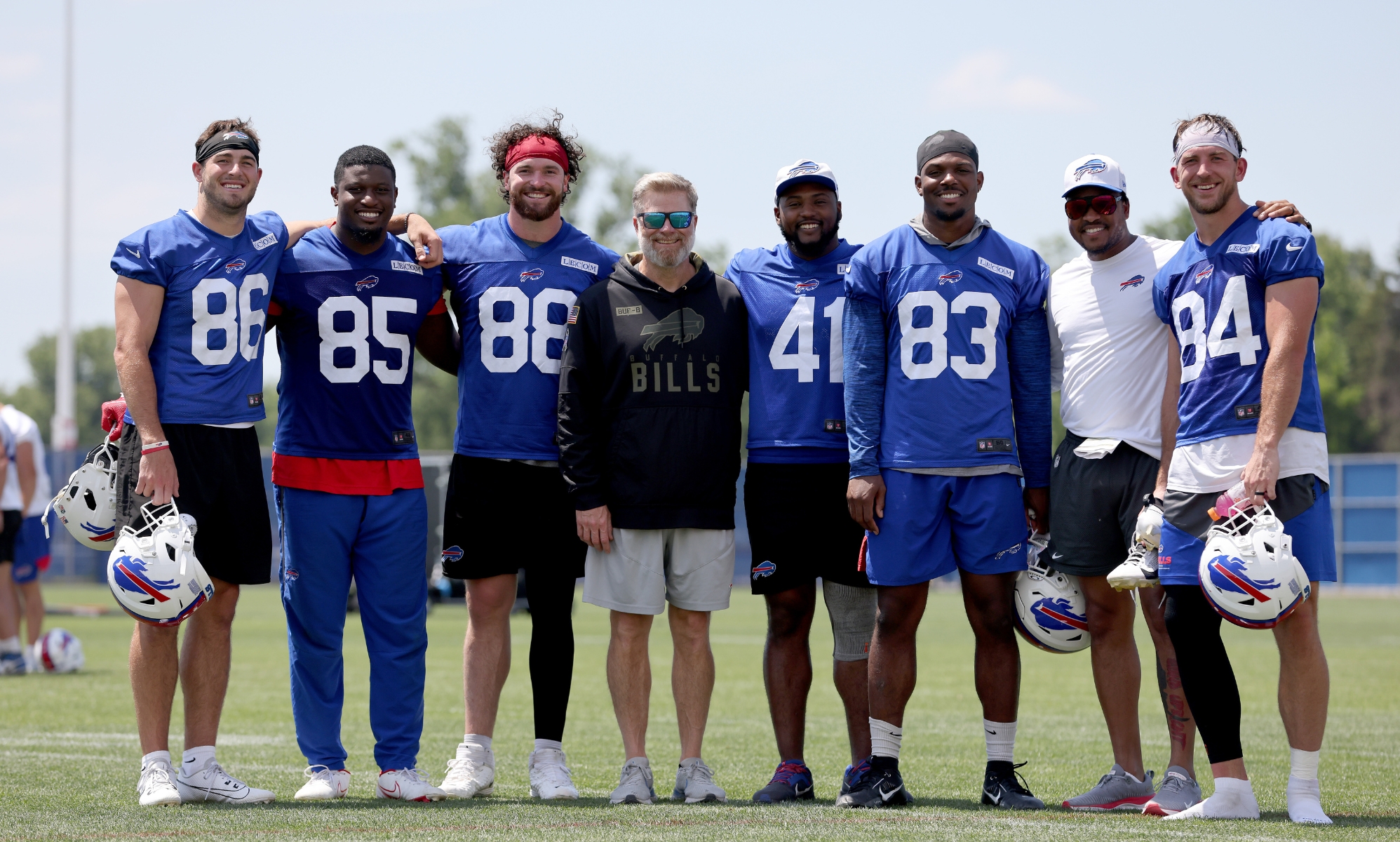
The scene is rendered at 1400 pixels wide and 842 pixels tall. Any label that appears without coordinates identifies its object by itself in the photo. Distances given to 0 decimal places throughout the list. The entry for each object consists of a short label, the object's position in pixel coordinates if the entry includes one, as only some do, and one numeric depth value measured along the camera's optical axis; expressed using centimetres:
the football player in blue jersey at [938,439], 1141
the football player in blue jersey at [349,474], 1184
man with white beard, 1160
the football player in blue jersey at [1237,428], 1034
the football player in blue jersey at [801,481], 1198
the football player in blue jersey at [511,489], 1211
